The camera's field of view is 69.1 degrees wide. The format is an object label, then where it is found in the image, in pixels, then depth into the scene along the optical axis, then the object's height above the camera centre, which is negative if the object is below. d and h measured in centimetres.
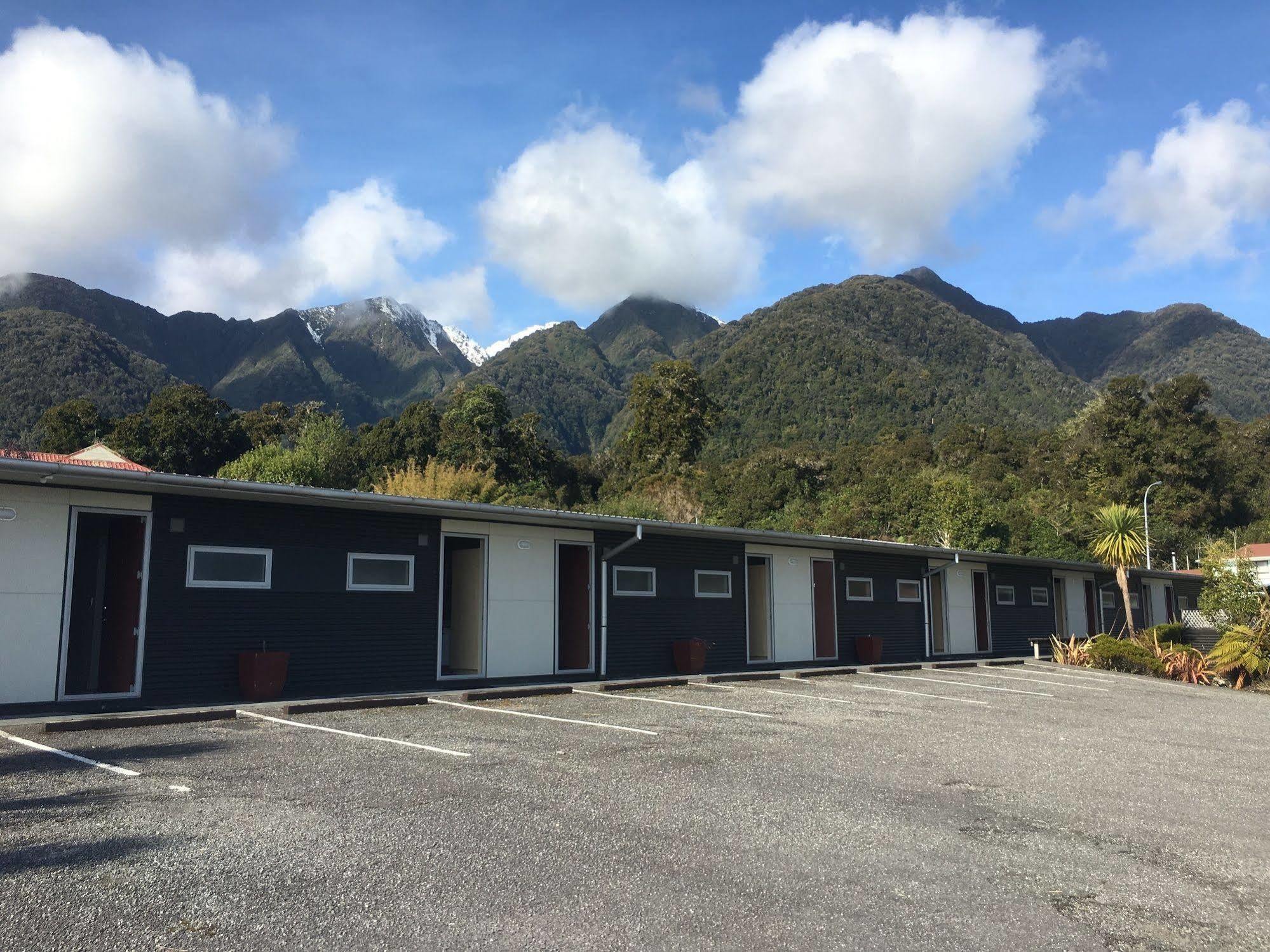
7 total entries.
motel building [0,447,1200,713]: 935 +10
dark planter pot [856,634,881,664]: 1850 -100
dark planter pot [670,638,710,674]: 1516 -91
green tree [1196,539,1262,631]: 2491 +19
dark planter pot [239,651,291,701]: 1032 -84
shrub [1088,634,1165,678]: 1984 -125
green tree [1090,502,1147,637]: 2325 +150
